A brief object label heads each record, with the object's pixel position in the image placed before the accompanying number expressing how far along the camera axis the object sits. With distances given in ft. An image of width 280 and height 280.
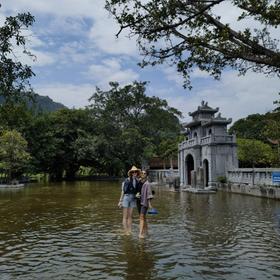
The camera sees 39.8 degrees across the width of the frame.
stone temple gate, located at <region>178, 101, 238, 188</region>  107.34
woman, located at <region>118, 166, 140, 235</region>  37.27
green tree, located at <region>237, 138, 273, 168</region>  135.36
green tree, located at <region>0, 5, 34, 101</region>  22.58
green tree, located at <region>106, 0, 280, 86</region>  22.07
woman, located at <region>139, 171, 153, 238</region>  35.42
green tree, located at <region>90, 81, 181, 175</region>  185.26
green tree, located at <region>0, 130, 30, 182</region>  138.30
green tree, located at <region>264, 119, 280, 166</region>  48.06
